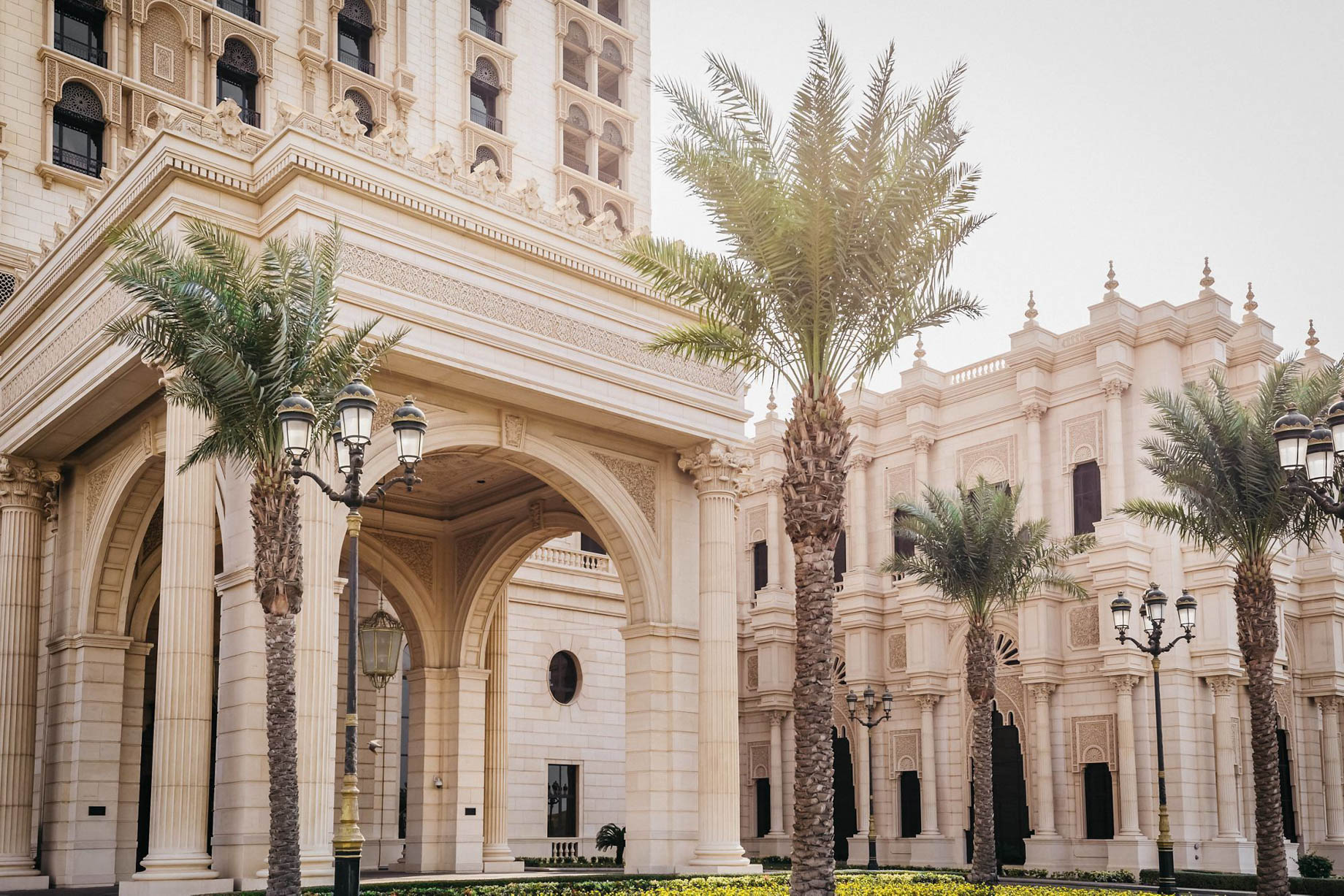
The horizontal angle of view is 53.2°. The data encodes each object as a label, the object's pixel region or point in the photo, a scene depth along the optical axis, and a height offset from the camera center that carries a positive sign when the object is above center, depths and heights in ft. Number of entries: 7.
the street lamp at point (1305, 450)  40.06 +6.92
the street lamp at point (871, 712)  103.50 -2.05
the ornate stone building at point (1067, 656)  106.42 +2.38
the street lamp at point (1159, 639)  66.06 +2.26
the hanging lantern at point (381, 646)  71.20 +2.29
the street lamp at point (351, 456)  38.88 +6.84
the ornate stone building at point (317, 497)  57.26 +10.92
